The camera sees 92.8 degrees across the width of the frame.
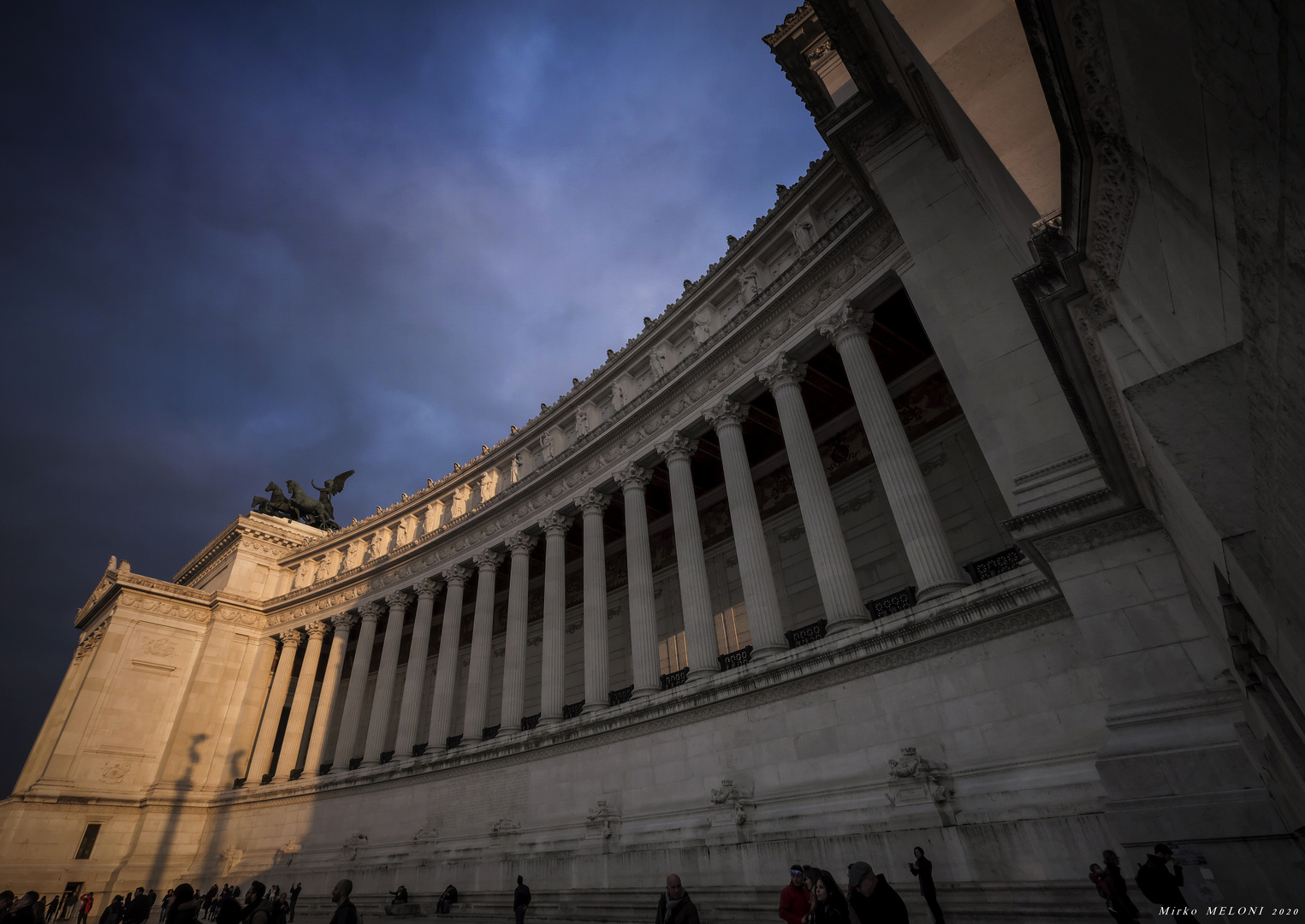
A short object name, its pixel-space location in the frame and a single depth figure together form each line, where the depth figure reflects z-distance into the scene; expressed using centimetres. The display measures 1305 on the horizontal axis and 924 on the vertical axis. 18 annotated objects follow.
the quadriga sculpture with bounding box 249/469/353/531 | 4450
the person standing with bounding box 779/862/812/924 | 750
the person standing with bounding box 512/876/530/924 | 1481
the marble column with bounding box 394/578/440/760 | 2745
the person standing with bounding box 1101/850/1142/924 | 720
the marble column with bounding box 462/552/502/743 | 2559
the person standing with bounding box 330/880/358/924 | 682
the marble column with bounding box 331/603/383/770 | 2983
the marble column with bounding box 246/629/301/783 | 3262
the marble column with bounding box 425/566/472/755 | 2639
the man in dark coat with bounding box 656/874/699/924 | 755
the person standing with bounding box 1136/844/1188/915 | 636
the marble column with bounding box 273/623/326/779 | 3173
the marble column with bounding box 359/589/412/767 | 2889
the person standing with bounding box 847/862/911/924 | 543
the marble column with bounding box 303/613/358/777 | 3100
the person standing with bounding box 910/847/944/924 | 975
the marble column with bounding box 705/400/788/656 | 1716
